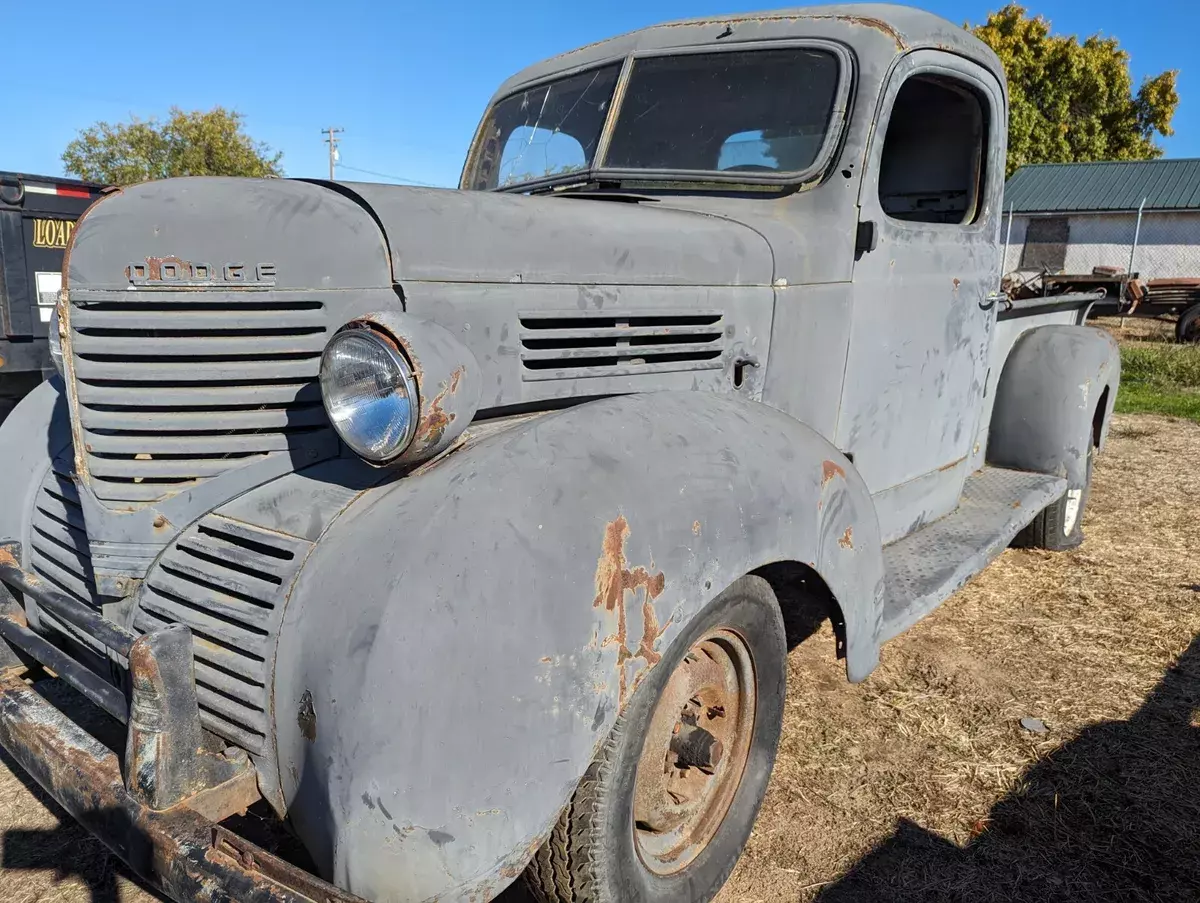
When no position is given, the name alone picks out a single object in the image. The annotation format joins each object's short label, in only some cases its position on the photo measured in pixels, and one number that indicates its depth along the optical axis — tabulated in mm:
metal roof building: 21531
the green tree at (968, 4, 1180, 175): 28172
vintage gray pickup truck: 1496
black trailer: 6316
